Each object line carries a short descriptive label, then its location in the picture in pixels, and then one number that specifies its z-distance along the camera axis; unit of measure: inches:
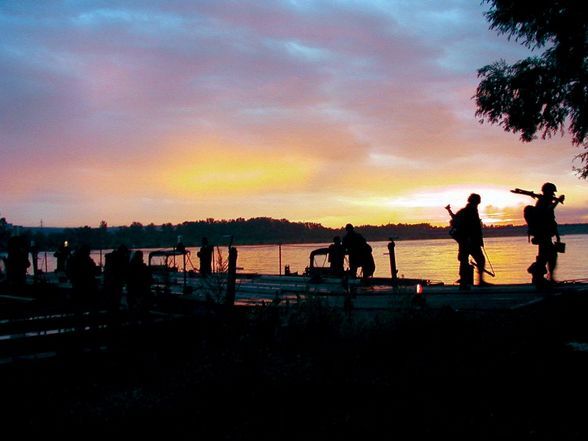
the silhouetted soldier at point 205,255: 889.7
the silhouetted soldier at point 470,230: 544.7
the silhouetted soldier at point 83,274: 586.6
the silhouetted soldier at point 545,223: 514.3
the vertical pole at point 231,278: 414.9
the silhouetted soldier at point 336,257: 868.0
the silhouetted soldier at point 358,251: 738.2
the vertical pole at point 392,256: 643.5
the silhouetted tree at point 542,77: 531.8
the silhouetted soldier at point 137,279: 568.4
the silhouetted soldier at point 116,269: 586.2
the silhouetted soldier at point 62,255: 1268.5
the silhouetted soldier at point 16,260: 880.3
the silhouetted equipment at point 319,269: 896.7
